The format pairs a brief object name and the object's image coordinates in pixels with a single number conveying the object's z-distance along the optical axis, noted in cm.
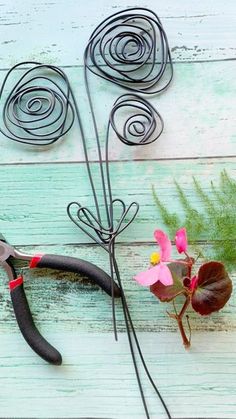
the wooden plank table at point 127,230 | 85
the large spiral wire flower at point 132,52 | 90
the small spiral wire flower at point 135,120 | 89
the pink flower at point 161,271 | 78
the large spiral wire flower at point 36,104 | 91
